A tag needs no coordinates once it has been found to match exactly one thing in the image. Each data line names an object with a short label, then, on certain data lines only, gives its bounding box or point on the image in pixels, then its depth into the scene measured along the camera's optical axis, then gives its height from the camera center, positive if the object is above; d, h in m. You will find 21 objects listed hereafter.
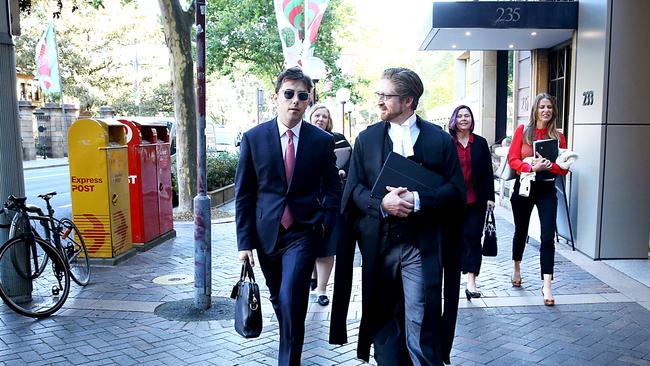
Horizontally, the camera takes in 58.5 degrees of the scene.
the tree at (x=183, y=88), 11.27 +0.78
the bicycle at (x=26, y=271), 5.36 -1.37
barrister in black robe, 3.31 -0.68
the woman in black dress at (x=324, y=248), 5.43 -1.13
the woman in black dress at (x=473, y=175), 5.50 -0.49
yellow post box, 7.18 -0.70
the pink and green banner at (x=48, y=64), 24.80 +2.87
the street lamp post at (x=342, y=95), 24.45 +1.30
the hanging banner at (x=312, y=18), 10.49 +1.95
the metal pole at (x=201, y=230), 5.55 -0.99
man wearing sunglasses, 3.68 -0.49
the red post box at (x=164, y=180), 8.93 -0.83
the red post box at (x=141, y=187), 8.10 -0.84
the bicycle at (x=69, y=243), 6.02 -1.25
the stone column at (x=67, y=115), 36.78 +0.89
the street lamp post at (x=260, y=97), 24.93 +1.28
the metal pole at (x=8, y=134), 5.57 -0.04
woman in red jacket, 5.55 -0.57
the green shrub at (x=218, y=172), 14.55 -1.17
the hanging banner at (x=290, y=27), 10.68 +1.82
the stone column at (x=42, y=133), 36.34 -0.23
